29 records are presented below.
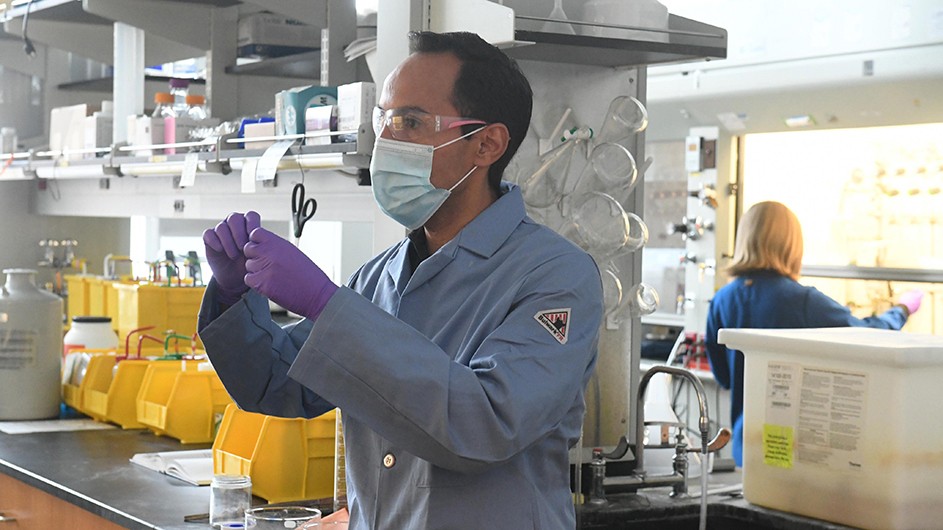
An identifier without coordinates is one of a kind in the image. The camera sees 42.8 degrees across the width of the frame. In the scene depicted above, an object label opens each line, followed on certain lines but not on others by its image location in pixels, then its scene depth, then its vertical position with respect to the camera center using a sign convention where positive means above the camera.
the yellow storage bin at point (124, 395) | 3.47 -0.48
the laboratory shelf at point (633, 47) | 2.42 +0.41
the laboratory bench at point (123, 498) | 2.45 -0.57
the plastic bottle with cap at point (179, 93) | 3.72 +0.44
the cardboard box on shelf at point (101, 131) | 4.04 +0.33
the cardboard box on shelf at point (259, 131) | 2.94 +0.25
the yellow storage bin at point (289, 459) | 2.57 -0.49
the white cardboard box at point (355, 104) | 2.54 +0.28
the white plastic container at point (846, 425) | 2.30 -0.36
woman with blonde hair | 4.42 -0.19
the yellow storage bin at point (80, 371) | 3.59 -0.44
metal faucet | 2.51 -0.48
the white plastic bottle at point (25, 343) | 3.55 -0.35
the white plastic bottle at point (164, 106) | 3.62 +0.38
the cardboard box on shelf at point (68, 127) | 4.20 +0.36
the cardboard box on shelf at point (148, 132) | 3.56 +0.29
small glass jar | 2.30 -0.52
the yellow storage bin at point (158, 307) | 4.07 -0.26
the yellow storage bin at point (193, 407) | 3.21 -0.47
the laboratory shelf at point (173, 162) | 2.57 +0.19
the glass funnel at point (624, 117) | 2.62 +0.27
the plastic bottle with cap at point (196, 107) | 3.55 +0.38
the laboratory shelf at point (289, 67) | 3.58 +0.51
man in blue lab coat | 1.43 -0.12
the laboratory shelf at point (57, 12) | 4.05 +0.75
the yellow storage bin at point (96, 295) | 4.49 -0.25
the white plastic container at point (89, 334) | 3.93 -0.35
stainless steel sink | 2.44 -0.57
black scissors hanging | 2.57 +0.04
